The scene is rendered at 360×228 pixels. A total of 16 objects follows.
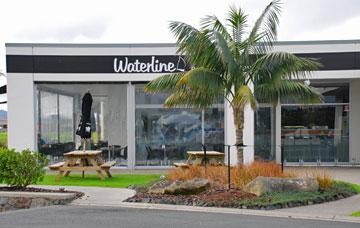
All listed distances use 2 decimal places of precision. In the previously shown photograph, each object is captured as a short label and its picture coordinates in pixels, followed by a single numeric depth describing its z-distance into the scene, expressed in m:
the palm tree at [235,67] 13.67
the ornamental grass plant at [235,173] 13.19
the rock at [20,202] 11.51
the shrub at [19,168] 12.32
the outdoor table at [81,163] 15.56
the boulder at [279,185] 11.74
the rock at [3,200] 11.54
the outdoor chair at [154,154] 20.58
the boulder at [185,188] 12.12
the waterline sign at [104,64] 19.69
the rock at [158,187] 12.40
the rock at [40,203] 11.51
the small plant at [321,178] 12.58
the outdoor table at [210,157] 16.44
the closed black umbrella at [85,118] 17.41
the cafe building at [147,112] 19.64
